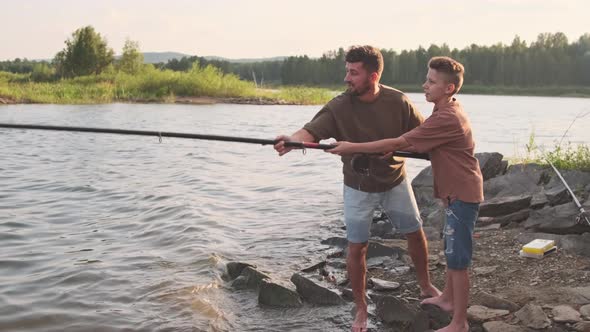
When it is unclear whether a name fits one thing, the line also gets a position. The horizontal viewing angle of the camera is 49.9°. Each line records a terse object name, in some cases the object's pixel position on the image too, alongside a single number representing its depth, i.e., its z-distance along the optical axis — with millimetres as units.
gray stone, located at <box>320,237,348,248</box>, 8242
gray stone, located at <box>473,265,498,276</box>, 6043
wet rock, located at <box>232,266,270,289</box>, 6505
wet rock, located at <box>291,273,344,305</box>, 5832
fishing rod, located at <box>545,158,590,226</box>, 6410
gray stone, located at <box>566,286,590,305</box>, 4935
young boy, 4438
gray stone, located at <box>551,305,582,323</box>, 4633
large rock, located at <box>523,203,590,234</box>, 6665
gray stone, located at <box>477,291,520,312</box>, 5008
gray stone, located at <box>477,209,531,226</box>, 7772
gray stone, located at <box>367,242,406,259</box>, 7117
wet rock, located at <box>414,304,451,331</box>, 4992
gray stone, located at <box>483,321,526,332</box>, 4594
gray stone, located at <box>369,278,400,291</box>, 6000
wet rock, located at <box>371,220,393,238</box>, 8625
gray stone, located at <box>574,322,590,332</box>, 4466
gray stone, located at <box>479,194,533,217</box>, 8031
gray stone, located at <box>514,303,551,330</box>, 4621
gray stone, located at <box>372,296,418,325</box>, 5068
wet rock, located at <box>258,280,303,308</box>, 5885
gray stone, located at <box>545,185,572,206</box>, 7781
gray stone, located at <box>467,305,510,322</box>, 4883
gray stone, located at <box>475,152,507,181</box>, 10148
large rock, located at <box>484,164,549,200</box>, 9002
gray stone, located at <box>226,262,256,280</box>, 6988
